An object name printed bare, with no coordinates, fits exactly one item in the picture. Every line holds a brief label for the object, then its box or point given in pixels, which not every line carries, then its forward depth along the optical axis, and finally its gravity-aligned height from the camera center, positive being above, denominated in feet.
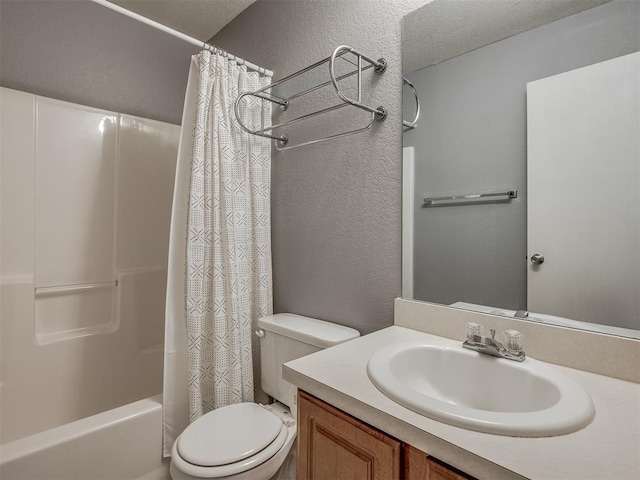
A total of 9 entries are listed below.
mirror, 2.64 +0.74
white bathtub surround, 4.91 -0.31
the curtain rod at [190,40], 4.29 +2.94
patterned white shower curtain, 4.51 -0.29
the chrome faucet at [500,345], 2.78 -0.92
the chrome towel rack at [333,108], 3.79 +1.91
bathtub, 3.34 -2.35
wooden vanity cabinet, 1.95 -1.42
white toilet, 3.34 -2.23
